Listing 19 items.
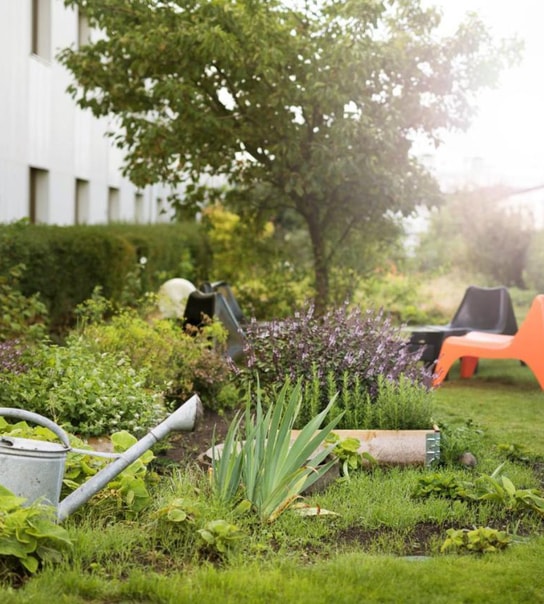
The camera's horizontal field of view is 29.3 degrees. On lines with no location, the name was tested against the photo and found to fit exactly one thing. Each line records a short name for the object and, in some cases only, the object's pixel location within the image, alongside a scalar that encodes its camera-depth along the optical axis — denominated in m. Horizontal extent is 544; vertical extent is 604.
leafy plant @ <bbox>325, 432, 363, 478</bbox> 5.78
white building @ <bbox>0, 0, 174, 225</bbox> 14.27
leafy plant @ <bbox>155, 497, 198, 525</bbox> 4.38
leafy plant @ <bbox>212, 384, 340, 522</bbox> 4.73
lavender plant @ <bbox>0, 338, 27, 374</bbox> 6.50
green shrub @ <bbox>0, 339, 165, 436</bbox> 6.02
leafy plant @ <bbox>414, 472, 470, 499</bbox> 5.25
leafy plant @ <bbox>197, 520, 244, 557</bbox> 4.23
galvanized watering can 4.25
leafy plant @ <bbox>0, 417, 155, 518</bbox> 4.79
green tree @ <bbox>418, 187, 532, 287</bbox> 23.03
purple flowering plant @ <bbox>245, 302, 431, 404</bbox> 6.68
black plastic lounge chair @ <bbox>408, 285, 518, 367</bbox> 11.44
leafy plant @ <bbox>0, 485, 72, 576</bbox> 3.95
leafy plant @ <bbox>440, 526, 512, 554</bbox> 4.42
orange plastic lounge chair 9.54
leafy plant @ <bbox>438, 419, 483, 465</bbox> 6.22
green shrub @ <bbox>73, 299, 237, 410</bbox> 7.76
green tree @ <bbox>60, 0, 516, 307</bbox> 11.34
